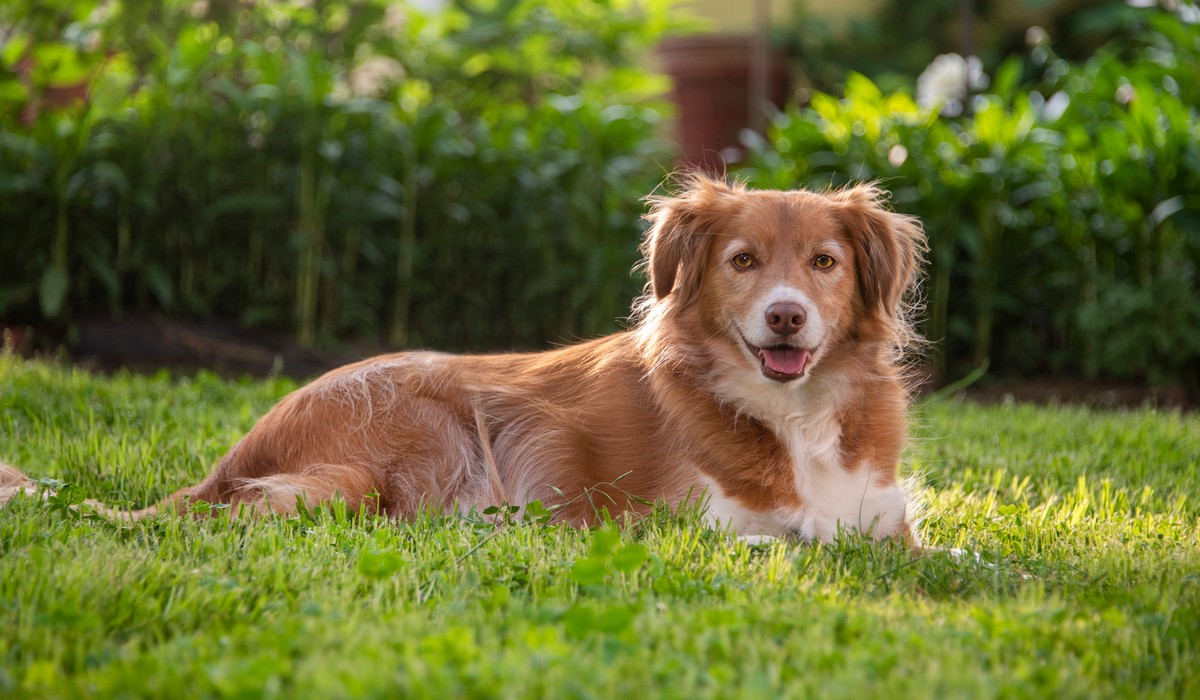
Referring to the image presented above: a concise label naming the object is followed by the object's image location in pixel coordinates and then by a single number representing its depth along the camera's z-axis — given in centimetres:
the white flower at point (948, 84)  812
